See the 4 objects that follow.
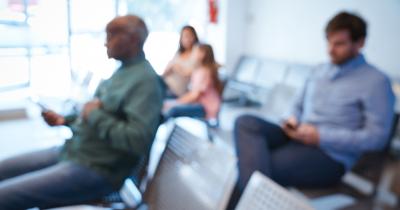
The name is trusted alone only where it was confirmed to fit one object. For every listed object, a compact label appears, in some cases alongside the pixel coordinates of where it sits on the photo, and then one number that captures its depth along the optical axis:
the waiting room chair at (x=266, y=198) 0.77
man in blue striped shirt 1.33
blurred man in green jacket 1.07
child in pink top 1.83
